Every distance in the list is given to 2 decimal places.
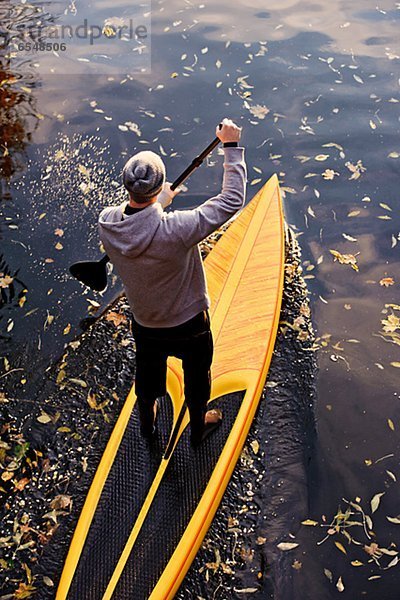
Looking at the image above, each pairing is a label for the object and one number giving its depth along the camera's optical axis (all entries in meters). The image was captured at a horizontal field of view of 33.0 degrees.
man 3.30
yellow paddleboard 4.05
